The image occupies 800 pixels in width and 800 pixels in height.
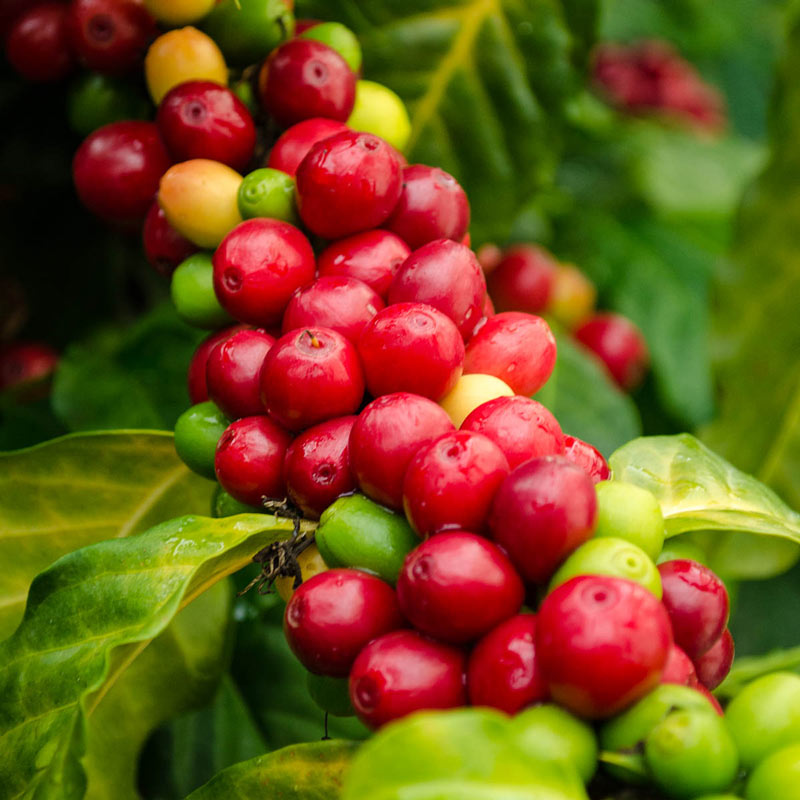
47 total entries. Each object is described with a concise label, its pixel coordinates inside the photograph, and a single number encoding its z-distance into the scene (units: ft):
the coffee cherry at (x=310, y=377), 0.98
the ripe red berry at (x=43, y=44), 1.21
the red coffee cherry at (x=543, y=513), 0.93
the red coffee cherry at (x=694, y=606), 0.95
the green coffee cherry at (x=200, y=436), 1.04
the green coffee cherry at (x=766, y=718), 0.91
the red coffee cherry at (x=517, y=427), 0.97
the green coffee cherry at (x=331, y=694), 1.00
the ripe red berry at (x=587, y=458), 1.01
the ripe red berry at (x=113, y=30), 1.15
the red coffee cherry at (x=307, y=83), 1.10
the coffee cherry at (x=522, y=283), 1.76
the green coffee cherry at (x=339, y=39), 1.14
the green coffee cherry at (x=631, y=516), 0.95
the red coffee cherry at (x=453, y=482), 0.94
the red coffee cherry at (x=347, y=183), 1.03
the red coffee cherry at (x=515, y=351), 1.03
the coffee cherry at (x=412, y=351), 0.98
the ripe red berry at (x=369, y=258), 1.05
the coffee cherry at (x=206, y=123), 1.09
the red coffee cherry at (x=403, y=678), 0.92
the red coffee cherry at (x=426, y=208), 1.07
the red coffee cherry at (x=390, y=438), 0.96
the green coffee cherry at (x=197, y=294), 1.08
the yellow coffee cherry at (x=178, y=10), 1.12
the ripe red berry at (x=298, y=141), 1.09
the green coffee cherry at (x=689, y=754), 0.89
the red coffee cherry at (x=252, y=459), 1.01
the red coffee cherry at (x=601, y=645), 0.89
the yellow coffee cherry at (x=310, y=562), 1.00
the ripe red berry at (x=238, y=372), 1.02
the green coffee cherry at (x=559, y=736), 0.89
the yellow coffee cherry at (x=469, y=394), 1.01
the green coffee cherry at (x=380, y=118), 1.14
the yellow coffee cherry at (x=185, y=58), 1.12
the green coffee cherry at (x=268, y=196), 1.06
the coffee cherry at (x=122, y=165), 1.13
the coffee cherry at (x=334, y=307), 1.02
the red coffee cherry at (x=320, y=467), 0.99
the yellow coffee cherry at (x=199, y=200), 1.08
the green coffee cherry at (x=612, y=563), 0.92
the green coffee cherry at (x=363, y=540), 0.96
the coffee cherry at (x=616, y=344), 1.90
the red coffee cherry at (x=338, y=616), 0.94
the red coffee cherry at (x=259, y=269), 1.03
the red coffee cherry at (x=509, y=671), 0.91
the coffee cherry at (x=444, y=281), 1.02
